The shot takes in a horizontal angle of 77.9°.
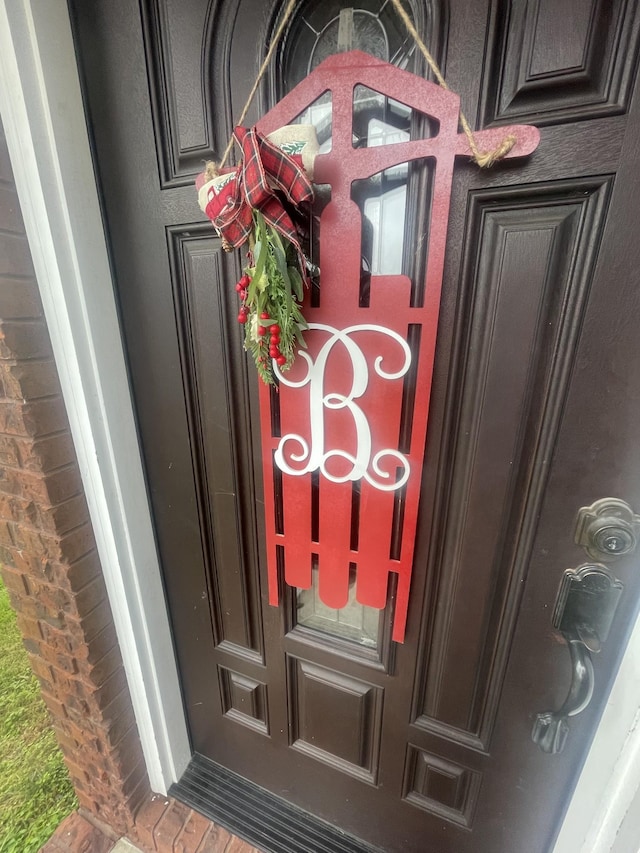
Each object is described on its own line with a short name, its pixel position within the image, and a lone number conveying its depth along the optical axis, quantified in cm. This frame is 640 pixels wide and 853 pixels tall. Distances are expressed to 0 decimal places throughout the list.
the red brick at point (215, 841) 107
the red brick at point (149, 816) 110
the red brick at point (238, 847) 106
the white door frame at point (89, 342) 62
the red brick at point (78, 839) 109
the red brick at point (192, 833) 107
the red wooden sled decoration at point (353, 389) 54
